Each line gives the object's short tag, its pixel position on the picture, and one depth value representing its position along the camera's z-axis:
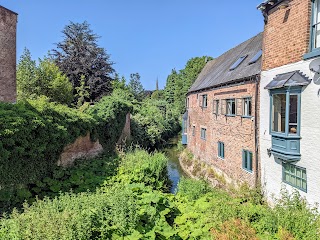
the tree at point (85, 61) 31.34
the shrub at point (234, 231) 6.07
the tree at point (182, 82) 47.72
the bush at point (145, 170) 13.44
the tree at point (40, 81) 22.00
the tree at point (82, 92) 29.50
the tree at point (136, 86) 44.78
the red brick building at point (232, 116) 13.72
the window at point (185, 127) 30.55
